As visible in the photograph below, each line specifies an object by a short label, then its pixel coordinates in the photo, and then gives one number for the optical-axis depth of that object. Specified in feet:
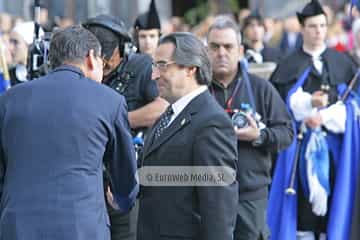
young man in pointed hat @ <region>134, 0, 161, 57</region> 44.98
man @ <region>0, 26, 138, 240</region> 25.71
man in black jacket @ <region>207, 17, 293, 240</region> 36.22
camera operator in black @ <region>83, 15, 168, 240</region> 34.68
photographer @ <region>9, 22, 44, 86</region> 48.49
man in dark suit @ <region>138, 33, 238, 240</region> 28.12
